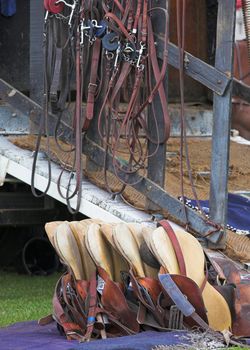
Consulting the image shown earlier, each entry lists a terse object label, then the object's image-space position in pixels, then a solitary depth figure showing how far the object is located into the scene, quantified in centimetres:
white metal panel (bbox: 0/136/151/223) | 952
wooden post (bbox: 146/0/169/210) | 934
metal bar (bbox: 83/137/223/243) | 910
